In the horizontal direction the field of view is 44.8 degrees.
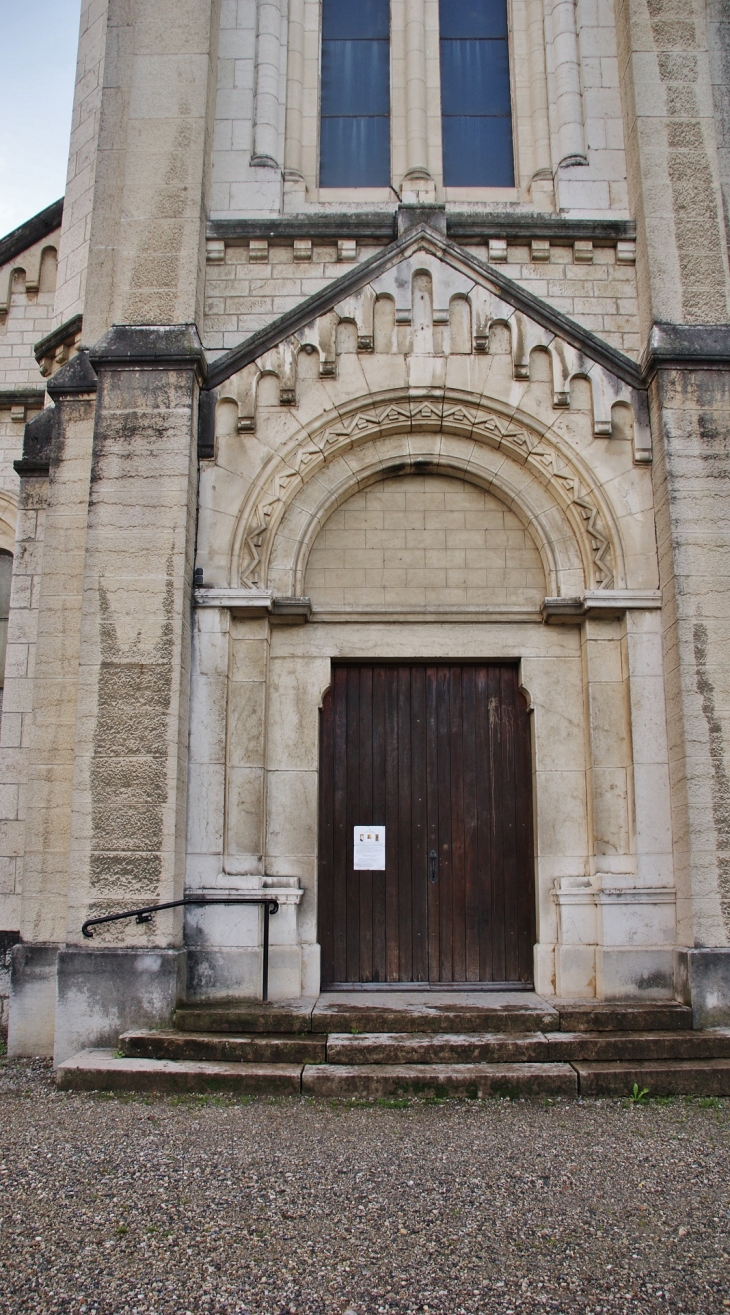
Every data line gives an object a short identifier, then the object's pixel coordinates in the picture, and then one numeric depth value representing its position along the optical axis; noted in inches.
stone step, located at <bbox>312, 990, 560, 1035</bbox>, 229.1
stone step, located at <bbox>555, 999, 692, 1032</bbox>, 230.1
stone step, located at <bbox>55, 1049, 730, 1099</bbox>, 204.2
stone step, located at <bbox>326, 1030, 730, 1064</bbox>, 214.5
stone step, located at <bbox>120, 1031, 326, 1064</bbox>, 217.9
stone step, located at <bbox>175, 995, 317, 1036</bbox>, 229.6
